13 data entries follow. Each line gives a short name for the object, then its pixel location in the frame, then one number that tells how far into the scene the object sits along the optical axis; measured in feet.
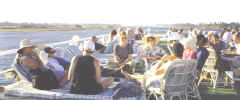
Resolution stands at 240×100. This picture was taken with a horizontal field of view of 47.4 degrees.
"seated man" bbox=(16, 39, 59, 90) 12.70
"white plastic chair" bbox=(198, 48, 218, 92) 16.89
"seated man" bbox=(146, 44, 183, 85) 12.76
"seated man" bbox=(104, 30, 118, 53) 25.92
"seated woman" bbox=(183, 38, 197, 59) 15.11
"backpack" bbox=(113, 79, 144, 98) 12.21
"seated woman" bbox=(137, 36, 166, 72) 18.81
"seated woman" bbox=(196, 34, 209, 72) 14.96
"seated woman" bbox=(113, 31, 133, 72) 19.33
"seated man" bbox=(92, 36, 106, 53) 26.30
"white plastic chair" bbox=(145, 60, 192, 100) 11.24
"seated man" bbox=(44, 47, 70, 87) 14.13
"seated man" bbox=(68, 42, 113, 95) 11.63
